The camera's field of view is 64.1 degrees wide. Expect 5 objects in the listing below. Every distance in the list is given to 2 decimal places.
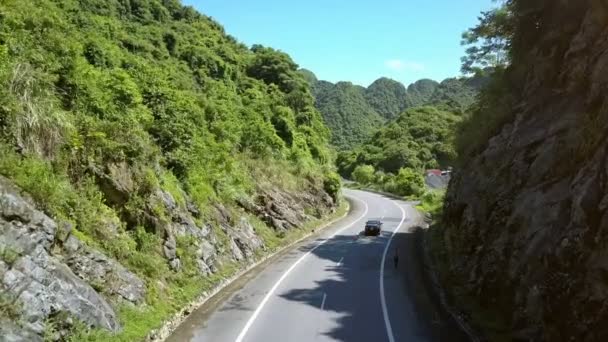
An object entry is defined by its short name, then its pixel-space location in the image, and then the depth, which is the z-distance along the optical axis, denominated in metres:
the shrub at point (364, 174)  94.69
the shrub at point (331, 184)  48.91
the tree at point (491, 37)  30.45
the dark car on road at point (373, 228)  38.34
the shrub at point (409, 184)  73.88
